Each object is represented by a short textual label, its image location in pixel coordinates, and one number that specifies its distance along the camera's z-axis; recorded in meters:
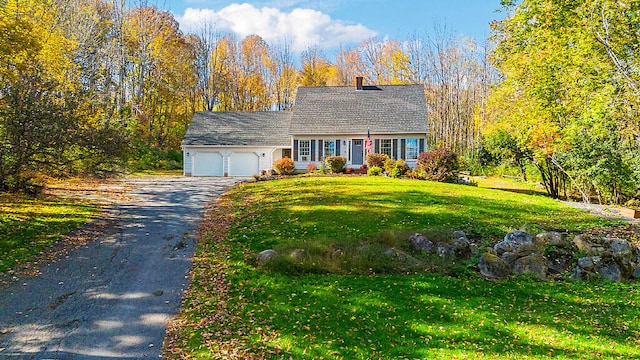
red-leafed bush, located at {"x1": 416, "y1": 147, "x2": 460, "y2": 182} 22.12
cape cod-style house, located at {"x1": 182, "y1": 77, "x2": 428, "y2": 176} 28.33
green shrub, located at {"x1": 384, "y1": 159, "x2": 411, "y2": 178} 22.72
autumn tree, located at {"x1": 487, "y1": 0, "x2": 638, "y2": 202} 14.15
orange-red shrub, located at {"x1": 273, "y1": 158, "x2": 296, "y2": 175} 25.16
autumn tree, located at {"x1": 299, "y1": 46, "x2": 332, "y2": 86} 47.66
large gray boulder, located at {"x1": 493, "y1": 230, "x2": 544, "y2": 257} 9.16
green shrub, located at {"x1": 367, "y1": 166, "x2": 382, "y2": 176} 24.20
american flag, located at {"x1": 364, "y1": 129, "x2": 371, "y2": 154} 27.67
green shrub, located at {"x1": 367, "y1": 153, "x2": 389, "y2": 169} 24.95
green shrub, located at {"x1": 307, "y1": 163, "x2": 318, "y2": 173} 27.18
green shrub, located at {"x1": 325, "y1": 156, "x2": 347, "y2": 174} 25.91
